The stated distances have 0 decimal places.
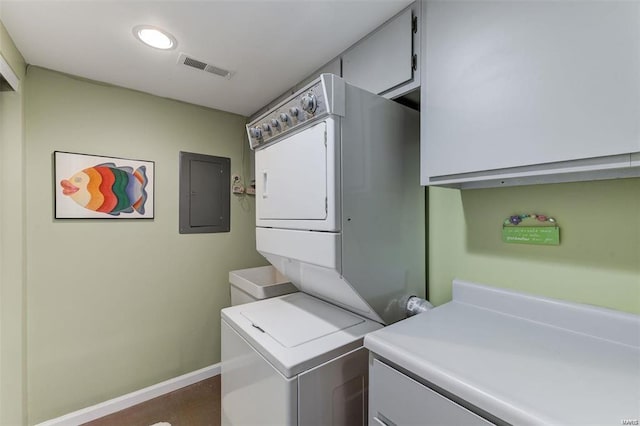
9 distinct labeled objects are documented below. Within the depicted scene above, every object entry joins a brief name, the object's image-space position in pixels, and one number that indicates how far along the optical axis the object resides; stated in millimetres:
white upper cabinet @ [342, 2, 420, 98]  1363
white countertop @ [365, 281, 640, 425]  679
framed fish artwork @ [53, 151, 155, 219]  2057
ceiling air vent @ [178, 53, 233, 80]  1854
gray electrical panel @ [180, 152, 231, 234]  2596
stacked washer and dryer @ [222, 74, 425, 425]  1204
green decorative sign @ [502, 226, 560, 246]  1202
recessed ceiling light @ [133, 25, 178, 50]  1563
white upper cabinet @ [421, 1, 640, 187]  788
